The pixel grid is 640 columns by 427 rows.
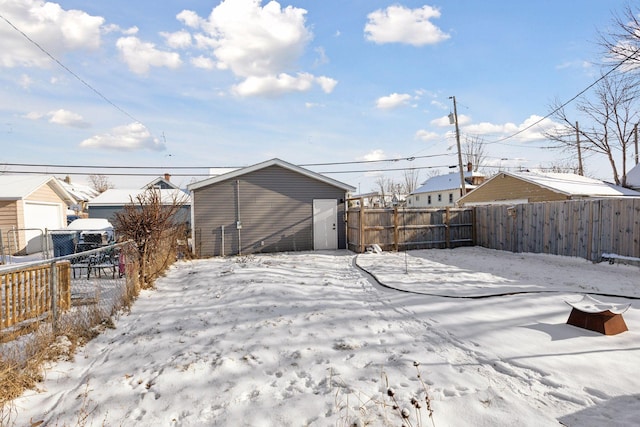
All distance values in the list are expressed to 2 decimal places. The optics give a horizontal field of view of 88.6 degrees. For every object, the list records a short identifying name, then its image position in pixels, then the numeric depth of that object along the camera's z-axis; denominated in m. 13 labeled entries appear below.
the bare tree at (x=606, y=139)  23.09
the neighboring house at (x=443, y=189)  32.66
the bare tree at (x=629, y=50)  11.06
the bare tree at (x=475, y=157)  38.38
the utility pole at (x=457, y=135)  21.53
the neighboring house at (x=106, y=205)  23.39
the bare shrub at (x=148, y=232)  7.14
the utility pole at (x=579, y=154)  23.98
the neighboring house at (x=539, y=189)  14.14
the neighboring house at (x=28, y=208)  14.22
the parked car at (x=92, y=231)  10.00
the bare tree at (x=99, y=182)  53.94
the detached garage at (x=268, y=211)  12.06
